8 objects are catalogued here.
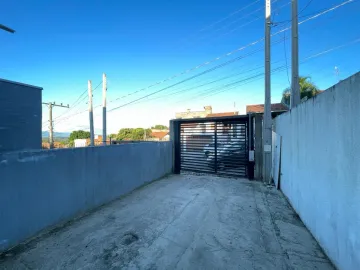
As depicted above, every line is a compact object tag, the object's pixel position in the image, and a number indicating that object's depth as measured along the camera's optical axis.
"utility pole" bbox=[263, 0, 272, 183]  5.42
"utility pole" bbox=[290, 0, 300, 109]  4.52
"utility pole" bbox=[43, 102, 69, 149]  17.56
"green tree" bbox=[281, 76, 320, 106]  13.50
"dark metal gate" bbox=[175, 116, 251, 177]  6.27
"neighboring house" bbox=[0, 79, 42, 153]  2.80
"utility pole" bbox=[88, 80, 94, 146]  12.88
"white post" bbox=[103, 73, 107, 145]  12.48
